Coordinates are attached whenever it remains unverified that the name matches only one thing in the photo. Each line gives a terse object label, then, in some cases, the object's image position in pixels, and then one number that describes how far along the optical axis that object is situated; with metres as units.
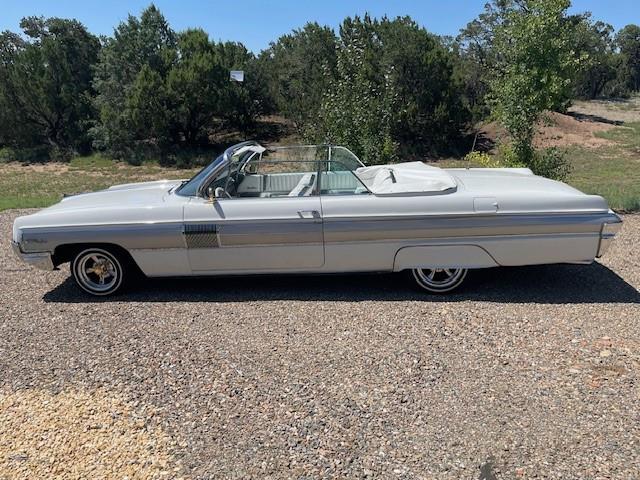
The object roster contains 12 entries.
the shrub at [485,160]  9.75
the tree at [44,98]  30.83
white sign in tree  11.46
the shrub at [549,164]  9.20
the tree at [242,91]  30.50
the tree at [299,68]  29.31
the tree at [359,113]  10.54
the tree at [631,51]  70.26
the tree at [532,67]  8.60
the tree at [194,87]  28.66
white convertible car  4.61
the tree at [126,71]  29.50
